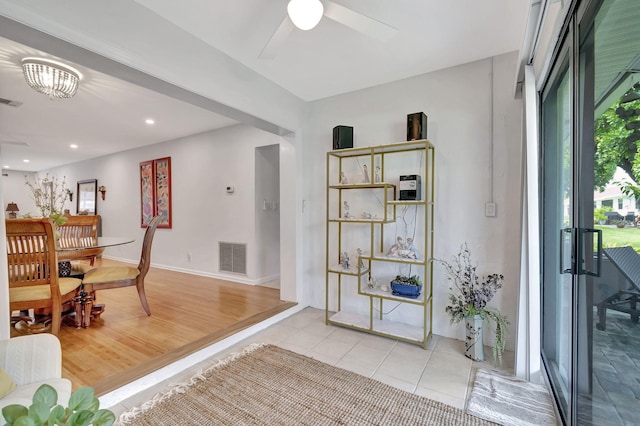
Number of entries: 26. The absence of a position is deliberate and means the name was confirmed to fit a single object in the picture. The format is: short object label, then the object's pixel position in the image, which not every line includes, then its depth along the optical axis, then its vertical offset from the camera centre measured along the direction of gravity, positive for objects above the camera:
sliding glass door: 0.86 +0.00
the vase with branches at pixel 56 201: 2.94 +0.24
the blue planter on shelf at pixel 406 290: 2.41 -0.67
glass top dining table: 2.75 -0.34
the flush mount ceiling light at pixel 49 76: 2.35 +1.17
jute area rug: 1.54 -1.13
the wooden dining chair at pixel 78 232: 3.44 -0.26
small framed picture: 6.63 +0.38
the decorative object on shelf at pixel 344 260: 2.85 -0.49
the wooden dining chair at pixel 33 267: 2.13 -0.43
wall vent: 4.28 -0.70
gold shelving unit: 2.49 -0.22
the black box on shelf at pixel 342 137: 2.77 +0.74
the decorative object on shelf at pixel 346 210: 2.84 +0.02
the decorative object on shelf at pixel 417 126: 2.40 +0.74
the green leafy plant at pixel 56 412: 0.54 -0.41
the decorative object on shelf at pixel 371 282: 2.68 -0.68
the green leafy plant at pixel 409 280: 2.45 -0.60
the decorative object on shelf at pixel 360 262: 2.69 -0.48
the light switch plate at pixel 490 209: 2.32 +0.03
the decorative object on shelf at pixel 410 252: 2.43 -0.34
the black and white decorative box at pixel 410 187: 2.41 +0.21
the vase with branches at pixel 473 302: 2.05 -0.72
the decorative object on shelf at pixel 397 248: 2.52 -0.33
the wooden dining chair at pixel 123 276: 2.76 -0.65
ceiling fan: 1.37 +1.01
